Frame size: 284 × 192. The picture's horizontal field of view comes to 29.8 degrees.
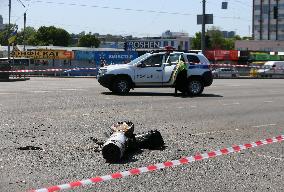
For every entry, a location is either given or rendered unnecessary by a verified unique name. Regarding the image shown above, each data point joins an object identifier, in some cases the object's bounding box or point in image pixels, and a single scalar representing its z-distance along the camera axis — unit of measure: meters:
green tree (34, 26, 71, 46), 143.56
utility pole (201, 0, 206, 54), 52.62
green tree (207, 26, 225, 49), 159.12
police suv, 21.92
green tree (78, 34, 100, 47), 153.12
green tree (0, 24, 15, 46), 141.60
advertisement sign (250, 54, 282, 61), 81.75
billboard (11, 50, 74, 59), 61.06
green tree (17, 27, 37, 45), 145.00
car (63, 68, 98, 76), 53.99
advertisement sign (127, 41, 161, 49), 71.31
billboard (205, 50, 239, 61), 78.25
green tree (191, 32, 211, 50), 151.38
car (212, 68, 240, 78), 51.52
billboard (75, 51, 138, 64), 57.09
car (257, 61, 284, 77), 56.19
